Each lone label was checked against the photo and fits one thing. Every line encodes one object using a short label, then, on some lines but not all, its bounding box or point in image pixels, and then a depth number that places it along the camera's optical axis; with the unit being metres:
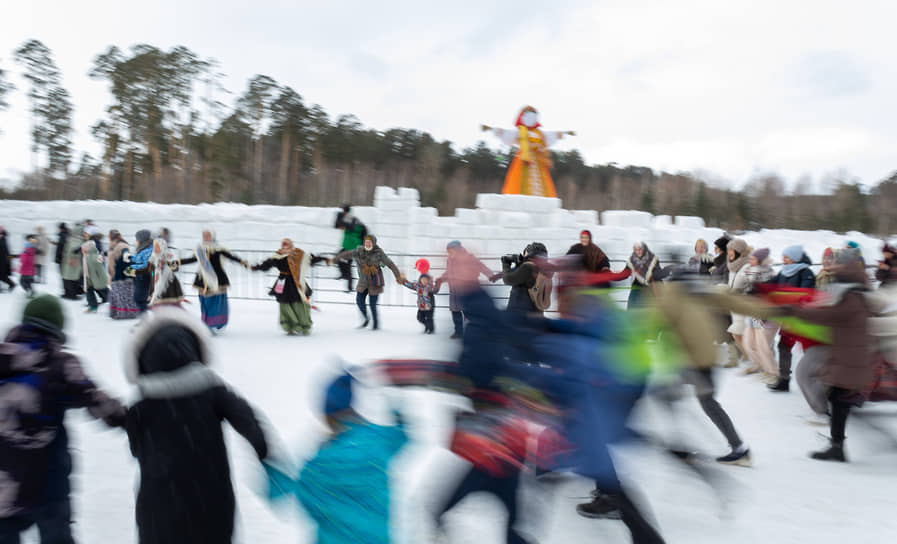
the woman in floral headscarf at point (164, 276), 7.92
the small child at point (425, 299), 8.95
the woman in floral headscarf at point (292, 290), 8.59
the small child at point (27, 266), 11.94
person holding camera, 5.33
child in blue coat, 2.10
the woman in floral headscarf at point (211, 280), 8.37
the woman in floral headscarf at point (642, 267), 7.59
